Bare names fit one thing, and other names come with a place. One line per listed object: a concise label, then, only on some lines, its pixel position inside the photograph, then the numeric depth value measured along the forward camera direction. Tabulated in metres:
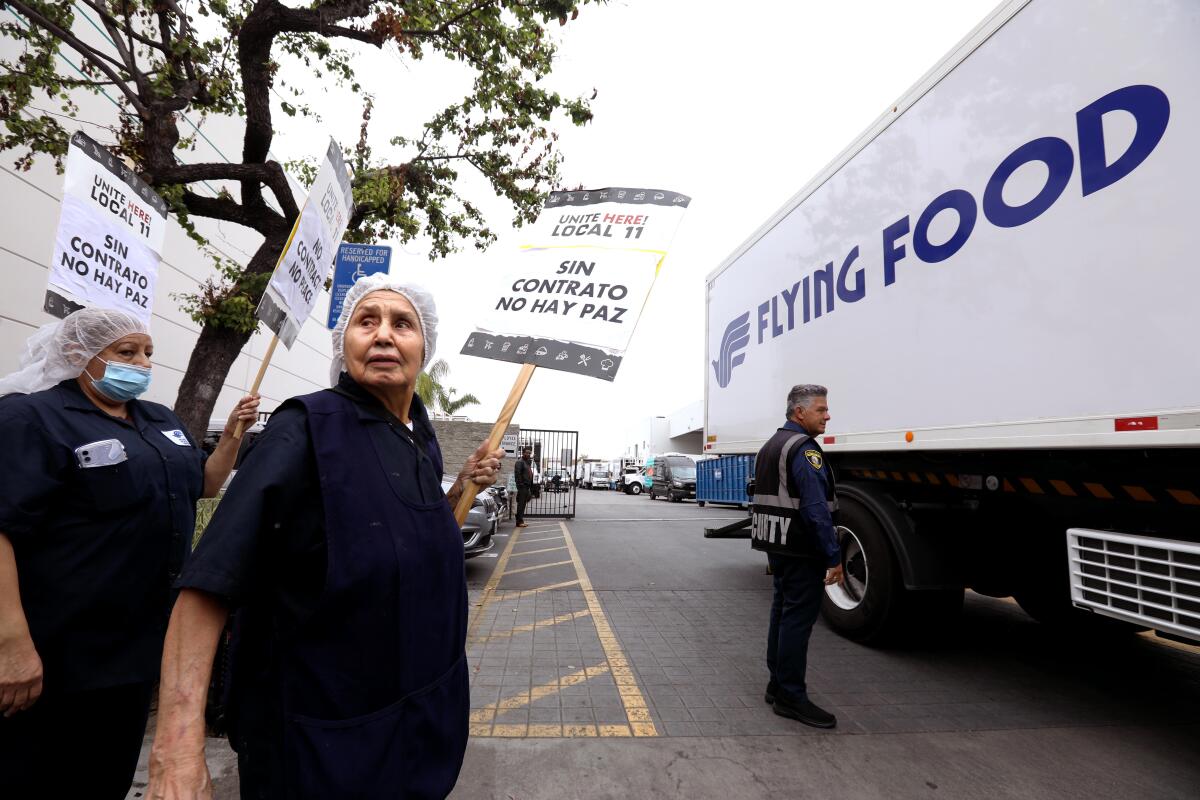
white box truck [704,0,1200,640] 2.49
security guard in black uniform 3.35
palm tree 25.02
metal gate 15.84
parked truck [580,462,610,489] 39.53
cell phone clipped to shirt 1.81
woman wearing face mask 1.66
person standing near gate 13.02
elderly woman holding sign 1.07
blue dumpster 14.12
